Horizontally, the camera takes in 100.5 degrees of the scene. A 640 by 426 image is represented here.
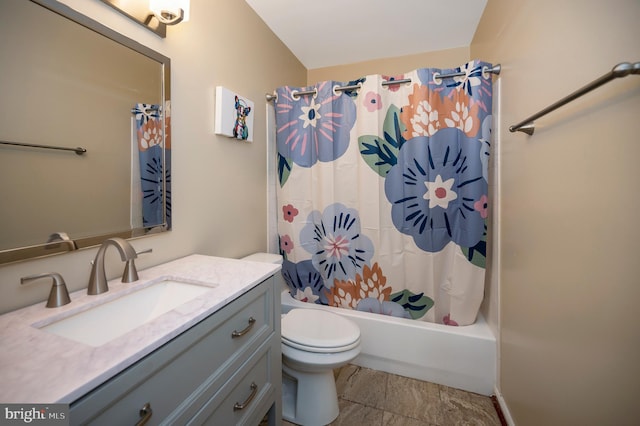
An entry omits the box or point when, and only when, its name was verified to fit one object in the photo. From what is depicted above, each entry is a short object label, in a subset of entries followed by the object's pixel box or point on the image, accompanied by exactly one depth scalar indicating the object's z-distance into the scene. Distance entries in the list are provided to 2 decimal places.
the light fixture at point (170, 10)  1.08
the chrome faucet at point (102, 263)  0.85
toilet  1.28
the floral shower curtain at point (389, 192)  1.59
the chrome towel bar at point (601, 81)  0.57
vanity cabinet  0.54
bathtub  1.54
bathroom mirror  0.76
